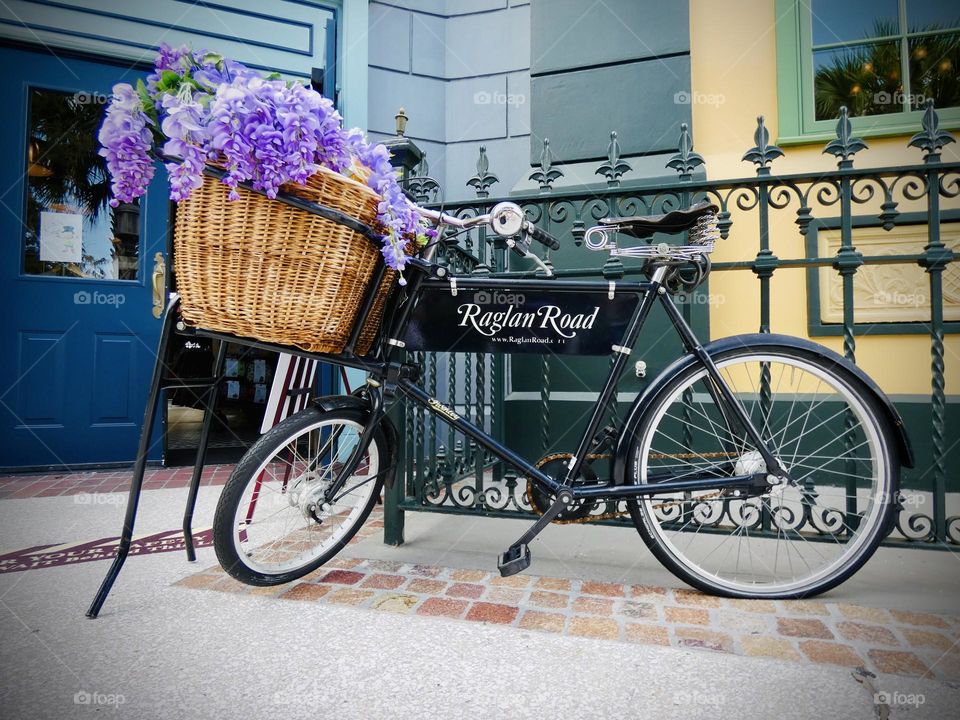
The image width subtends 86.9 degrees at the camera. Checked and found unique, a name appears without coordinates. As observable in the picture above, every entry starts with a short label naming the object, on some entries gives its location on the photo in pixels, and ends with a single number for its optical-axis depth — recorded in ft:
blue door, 12.53
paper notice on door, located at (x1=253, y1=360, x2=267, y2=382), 14.61
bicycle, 5.66
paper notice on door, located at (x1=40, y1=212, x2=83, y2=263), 13.07
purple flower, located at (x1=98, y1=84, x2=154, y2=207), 4.80
